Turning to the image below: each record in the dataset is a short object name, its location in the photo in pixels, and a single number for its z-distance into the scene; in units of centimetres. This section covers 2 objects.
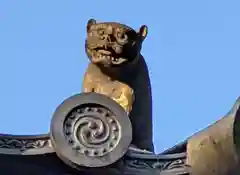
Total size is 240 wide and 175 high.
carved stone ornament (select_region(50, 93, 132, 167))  1054
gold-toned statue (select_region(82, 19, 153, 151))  1161
